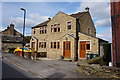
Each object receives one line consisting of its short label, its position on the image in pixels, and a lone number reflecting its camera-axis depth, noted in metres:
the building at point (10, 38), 23.80
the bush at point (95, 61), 6.78
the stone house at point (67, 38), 11.15
